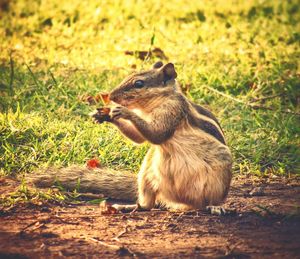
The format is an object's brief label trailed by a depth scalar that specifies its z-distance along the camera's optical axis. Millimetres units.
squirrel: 8953
